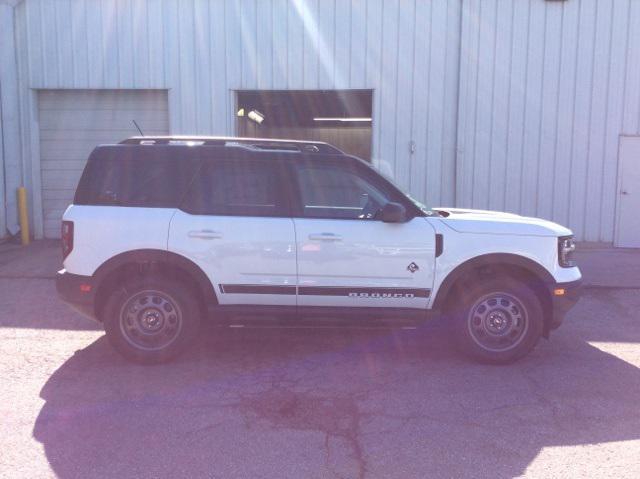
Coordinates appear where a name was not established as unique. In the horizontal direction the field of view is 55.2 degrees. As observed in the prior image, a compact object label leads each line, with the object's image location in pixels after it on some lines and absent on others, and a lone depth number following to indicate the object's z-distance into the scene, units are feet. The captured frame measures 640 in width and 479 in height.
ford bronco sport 17.13
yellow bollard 39.09
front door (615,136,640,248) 37.86
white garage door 40.29
